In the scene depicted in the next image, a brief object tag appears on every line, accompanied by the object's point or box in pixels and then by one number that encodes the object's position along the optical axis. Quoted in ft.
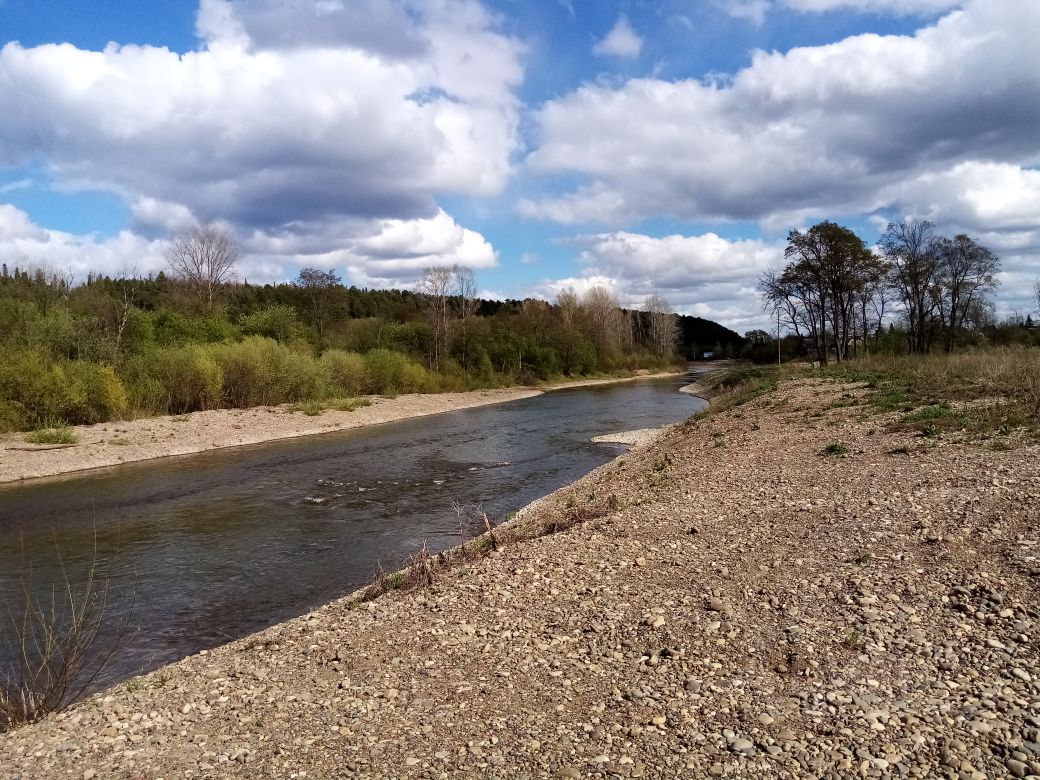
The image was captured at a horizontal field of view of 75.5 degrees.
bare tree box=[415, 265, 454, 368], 227.61
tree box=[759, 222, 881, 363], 155.53
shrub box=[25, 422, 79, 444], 91.74
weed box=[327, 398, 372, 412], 148.77
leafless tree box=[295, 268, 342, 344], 243.19
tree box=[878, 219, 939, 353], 159.74
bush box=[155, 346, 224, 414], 124.36
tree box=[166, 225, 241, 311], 192.95
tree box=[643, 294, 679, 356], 400.47
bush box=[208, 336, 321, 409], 136.88
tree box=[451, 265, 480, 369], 230.89
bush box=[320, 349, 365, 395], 165.78
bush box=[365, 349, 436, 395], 181.37
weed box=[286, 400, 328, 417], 138.41
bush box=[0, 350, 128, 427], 96.27
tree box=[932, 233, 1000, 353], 162.09
